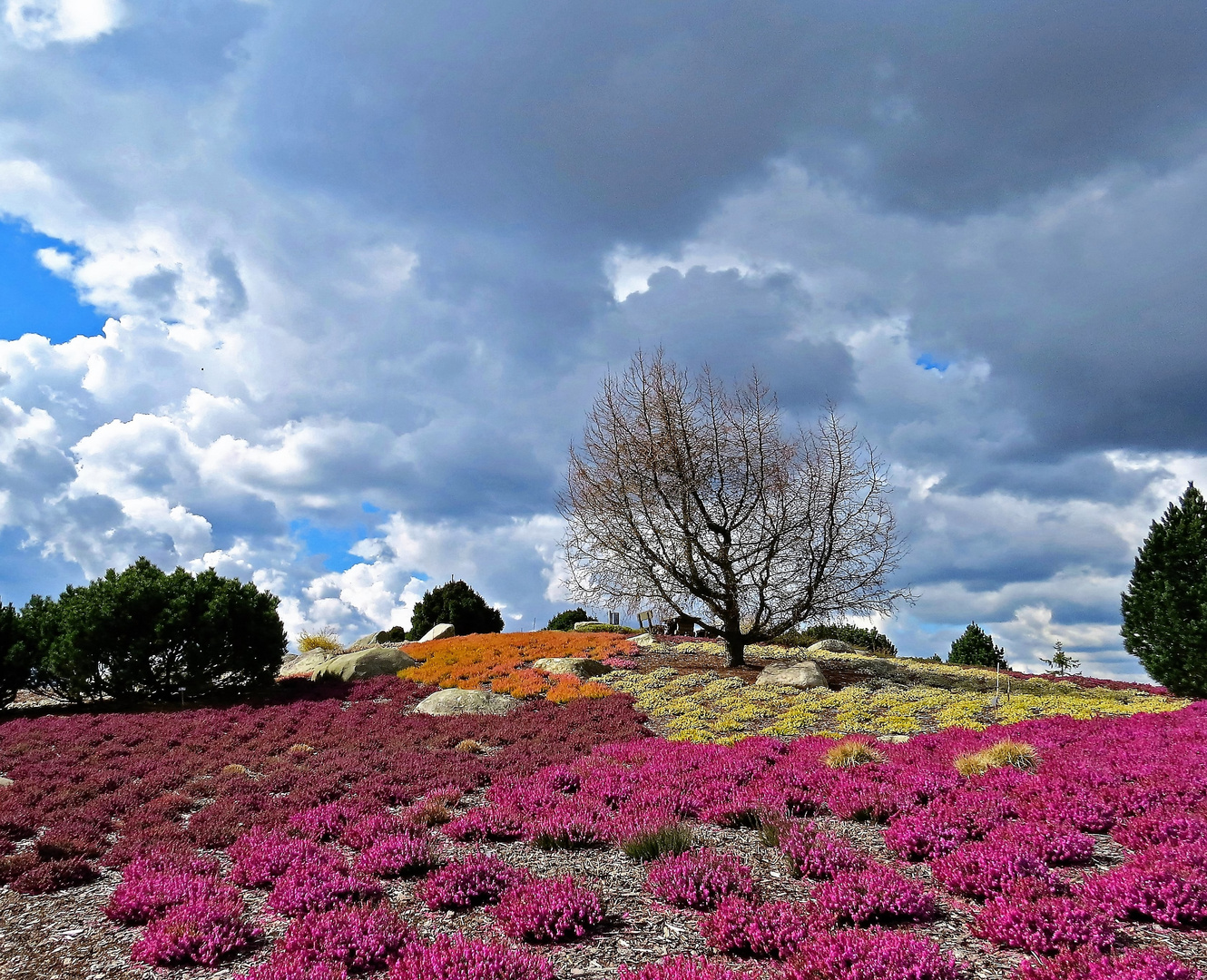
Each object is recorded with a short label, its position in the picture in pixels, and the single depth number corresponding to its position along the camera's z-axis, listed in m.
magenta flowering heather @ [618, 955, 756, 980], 4.68
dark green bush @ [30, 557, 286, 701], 21.81
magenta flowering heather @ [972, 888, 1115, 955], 5.10
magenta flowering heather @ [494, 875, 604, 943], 5.64
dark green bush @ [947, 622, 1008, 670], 34.12
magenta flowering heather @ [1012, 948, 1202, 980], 4.45
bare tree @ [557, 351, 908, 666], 25.44
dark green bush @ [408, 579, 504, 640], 46.06
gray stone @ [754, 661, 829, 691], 21.25
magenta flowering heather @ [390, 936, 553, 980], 4.92
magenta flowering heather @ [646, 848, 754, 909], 6.10
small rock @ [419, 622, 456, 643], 41.59
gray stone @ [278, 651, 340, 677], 29.45
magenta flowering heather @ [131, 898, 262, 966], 5.75
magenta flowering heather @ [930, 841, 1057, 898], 6.11
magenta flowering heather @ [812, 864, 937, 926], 5.63
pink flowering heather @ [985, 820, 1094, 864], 6.76
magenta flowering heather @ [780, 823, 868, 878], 6.63
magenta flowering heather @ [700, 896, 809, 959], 5.23
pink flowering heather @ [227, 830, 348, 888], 7.37
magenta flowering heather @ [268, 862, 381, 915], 6.53
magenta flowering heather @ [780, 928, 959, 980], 4.61
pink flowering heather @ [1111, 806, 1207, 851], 7.14
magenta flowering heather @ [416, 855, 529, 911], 6.36
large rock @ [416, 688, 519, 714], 19.14
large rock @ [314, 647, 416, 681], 25.73
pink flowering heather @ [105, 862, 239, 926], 6.67
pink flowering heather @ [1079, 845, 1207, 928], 5.52
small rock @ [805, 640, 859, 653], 31.38
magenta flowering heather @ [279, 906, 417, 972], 5.42
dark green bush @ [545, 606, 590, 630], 49.26
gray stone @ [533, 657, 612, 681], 24.56
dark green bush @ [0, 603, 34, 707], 22.14
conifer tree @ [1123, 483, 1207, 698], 21.25
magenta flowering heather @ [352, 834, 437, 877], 7.24
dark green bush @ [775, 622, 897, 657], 38.03
